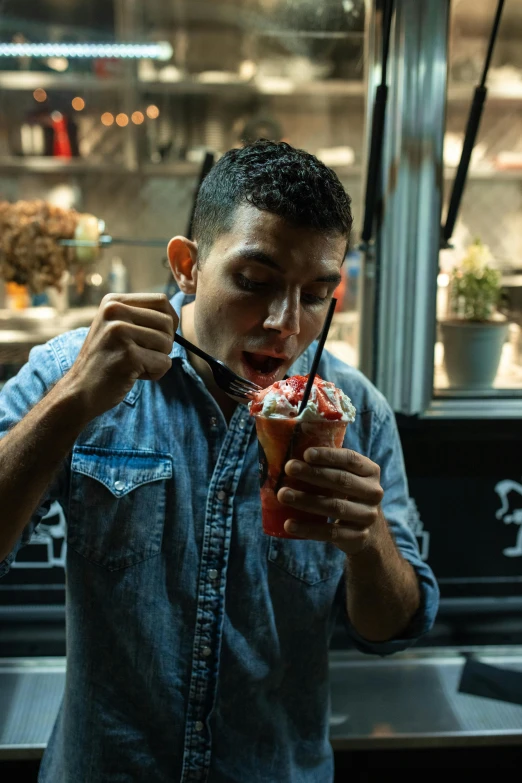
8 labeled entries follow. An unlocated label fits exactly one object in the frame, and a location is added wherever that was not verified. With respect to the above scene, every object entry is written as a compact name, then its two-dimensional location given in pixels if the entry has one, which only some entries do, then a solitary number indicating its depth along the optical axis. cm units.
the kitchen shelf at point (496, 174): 387
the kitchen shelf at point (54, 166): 457
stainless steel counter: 209
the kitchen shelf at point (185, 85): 429
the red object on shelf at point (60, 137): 461
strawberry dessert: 105
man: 122
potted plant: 254
